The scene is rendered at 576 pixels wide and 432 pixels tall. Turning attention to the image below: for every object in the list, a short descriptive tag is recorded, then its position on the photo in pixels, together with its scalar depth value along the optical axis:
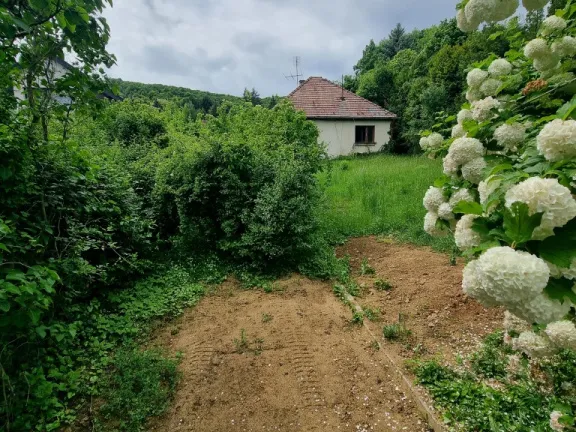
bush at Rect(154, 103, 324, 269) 4.98
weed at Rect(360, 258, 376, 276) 4.94
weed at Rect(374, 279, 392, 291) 4.44
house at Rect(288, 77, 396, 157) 17.69
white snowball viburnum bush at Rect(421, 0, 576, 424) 0.86
